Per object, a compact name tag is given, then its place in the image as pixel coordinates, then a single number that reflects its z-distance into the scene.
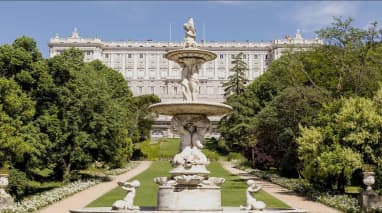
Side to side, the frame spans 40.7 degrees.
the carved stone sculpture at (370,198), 19.14
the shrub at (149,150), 62.99
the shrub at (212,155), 58.30
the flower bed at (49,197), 19.11
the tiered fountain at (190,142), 14.60
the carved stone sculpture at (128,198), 14.32
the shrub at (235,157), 58.47
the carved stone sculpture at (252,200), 14.13
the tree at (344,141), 22.34
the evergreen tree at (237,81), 71.25
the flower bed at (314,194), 20.33
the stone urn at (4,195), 19.29
